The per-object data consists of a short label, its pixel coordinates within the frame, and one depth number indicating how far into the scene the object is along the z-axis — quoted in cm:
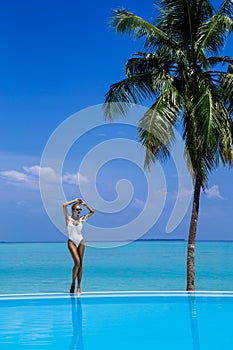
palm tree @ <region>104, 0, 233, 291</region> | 1048
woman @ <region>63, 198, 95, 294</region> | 864
